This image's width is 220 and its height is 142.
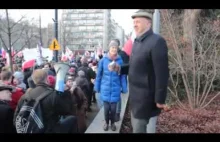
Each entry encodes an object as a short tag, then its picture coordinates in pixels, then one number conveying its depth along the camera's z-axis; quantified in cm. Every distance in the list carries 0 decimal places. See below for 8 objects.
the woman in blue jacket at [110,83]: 273
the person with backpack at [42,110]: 206
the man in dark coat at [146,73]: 177
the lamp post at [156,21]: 227
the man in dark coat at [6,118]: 176
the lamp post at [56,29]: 727
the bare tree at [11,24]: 729
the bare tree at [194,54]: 420
